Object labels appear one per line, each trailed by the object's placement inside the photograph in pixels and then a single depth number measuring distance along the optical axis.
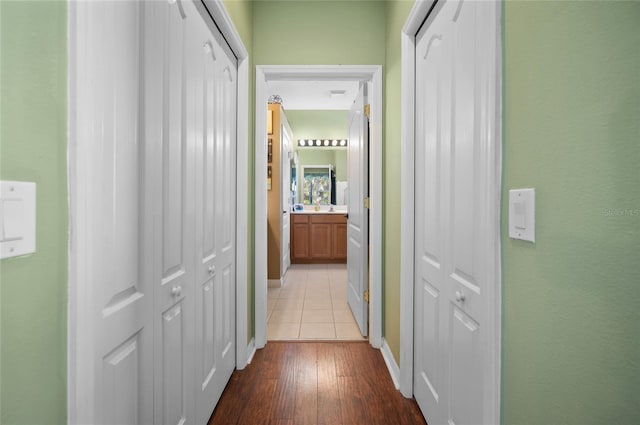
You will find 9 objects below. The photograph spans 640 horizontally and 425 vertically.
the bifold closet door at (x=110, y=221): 0.66
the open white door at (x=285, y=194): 4.03
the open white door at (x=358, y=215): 2.52
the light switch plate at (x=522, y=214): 0.73
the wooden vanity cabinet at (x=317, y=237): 5.23
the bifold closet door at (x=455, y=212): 0.94
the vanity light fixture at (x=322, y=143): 5.70
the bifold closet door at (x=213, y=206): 1.36
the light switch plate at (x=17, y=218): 0.50
